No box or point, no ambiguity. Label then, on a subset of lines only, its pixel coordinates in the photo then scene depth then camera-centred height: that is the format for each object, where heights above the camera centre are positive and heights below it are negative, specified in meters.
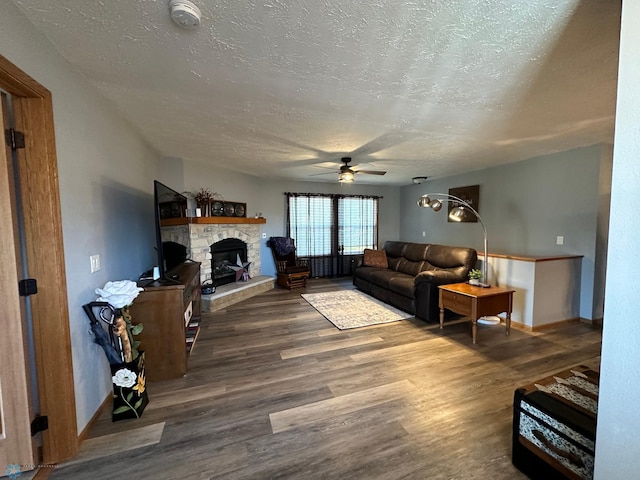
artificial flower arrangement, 1.82 -0.85
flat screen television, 2.39 -0.11
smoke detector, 1.18 +0.97
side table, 3.00 -0.95
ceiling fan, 3.65 +0.67
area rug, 3.70 -1.38
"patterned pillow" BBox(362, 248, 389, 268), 5.45 -0.78
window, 6.26 -0.14
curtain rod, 6.09 +0.65
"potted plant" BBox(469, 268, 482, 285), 3.36 -0.73
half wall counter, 3.34 -0.88
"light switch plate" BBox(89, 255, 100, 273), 1.88 -0.27
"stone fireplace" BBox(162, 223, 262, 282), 4.18 -0.27
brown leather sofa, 3.64 -0.89
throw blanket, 5.82 -0.49
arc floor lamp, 3.62 -0.57
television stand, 2.29 -0.92
